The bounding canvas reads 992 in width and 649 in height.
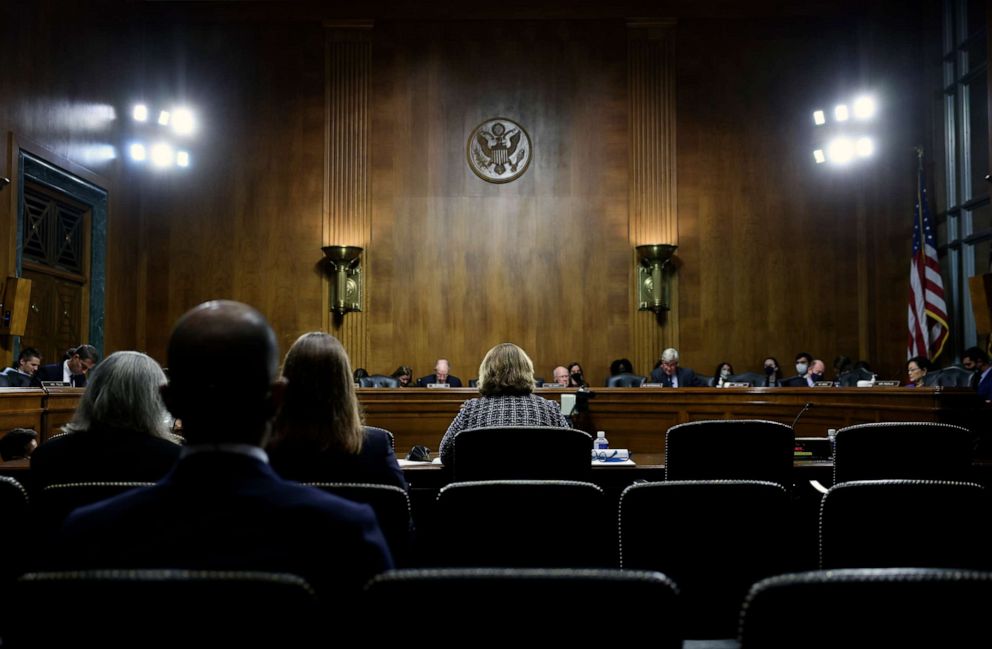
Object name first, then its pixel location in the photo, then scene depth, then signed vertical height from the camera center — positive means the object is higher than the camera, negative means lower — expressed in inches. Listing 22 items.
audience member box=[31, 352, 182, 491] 104.5 -10.4
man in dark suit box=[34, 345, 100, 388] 295.7 -5.8
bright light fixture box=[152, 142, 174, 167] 394.6 +90.0
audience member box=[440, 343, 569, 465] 153.0 -9.5
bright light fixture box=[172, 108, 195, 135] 396.5 +105.9
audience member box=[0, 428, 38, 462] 160.1 -16.9
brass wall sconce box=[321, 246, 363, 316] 429.4 +36.4
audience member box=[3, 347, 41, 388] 285.0 -5.5
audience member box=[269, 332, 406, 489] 99.9 -8.4
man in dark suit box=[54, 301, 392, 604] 49.7 -9.1
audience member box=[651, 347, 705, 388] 375.2 -11.9
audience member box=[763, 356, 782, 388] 385.1 -12.1
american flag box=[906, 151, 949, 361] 381.1 +22.5
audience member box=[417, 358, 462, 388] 388.8 -13.0
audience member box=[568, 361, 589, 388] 378.0 -12.6
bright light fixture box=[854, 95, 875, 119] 377.7 +104.7
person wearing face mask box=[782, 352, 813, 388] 410.0 -8.0
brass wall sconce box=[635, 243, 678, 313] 426.9 +35.4
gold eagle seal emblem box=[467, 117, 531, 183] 442.0 +101.8
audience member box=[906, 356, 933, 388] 332.1 -9.2
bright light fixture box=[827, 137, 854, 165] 385.1 +87.3
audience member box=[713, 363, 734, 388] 372.3 -12.2
